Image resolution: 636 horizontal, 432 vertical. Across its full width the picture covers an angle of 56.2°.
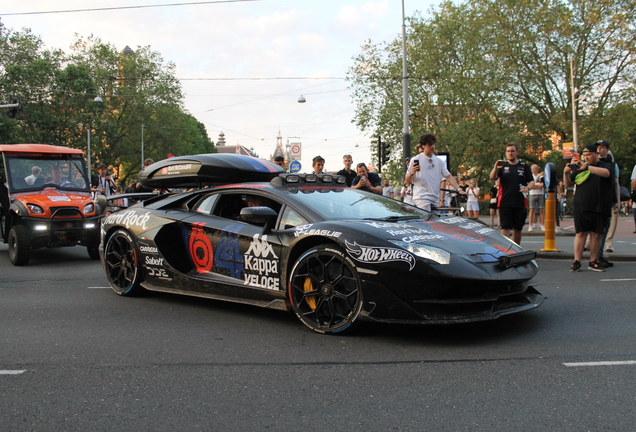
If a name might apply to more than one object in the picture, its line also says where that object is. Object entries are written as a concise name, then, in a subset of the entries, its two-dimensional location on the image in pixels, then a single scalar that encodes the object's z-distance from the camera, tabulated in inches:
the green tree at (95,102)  1823.3
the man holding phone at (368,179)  373.2
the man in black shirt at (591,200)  299.4
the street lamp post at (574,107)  1225.6
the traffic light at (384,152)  976.3
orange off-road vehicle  382.6
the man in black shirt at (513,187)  330.0
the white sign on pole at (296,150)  946.1
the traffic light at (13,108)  930.7
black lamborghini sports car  164.4
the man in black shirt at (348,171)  414.0
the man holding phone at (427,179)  303.1
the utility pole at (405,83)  950.4
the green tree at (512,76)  1263.5
